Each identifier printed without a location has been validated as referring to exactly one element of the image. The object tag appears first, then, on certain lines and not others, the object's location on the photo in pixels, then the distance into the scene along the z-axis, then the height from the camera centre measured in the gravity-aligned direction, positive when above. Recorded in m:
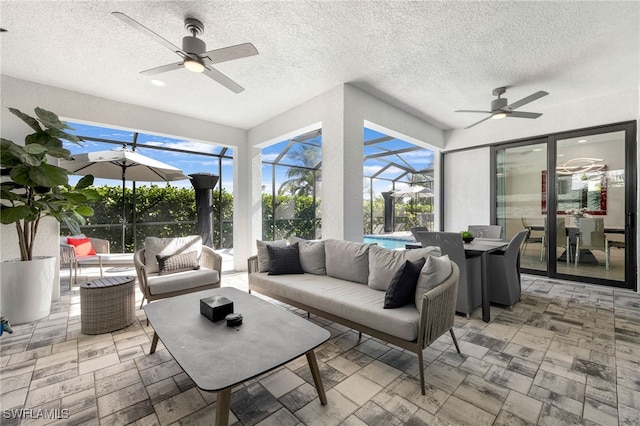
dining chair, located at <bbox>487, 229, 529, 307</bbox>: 3.34 -0.82
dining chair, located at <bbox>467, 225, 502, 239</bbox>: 4.50 -0.37
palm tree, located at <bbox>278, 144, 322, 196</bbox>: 7.60 +1.14
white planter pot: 2.99 -0.87
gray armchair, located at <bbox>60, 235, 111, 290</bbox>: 4.62 -0.74
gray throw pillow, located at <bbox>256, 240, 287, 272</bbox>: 3.57 -0.58
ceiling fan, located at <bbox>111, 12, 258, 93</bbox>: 2.31 +1.43
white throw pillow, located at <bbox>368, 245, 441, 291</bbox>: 2.57 -0.52
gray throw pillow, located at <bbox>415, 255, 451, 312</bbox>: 2.15 -0.53
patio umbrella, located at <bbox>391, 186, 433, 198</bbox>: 8.13 +0.57
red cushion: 4.84 -0.60
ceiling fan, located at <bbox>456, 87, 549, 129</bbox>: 3.92 +1.48
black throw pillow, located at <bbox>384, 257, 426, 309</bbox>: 2.20 -0.63
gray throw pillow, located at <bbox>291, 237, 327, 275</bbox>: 3.43 -0.61
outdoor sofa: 2.01 -0.78
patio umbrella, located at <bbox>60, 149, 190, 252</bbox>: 3.79 +0.74
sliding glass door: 4.28 +0.11
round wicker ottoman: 2.76 -0.98
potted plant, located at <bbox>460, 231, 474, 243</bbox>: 3.60 -0.37
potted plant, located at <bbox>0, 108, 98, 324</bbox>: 2.75 +0.10
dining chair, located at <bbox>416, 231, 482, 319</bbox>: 3.09 -0.68
